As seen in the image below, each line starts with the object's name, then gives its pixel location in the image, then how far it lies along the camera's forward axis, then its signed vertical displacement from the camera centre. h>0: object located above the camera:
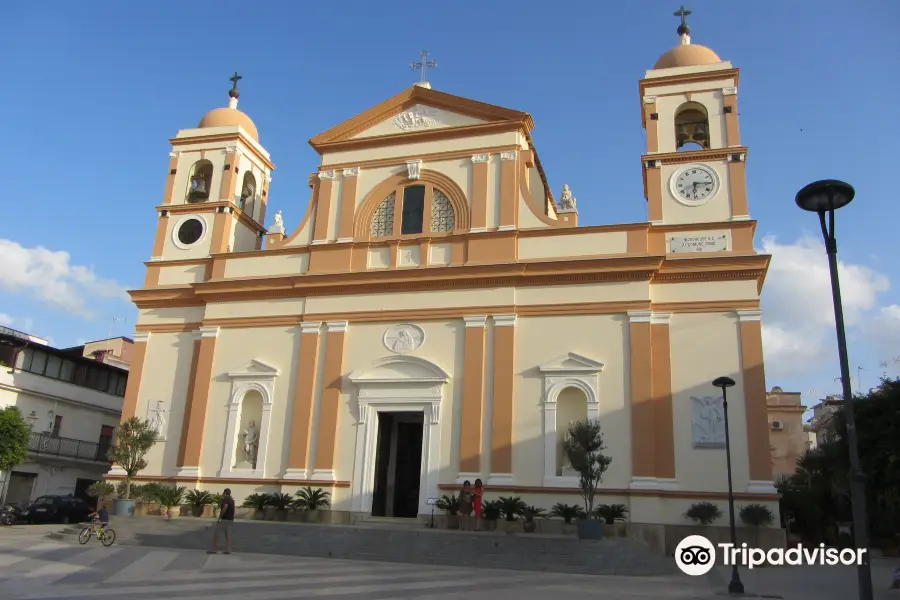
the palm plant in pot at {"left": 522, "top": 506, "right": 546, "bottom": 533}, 19.11 +0.03
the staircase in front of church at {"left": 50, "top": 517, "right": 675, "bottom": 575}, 15.95 -0.65
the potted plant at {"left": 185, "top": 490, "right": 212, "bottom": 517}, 21.98 +0.15
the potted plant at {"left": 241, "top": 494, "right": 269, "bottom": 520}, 21.48 +0.16
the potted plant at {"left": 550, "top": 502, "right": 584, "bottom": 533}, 19.22 +0.26
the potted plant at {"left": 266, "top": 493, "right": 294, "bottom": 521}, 21.30 +0.16
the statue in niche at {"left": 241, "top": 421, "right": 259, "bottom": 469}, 23.30 +1.98
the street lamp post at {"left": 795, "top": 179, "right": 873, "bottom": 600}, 7.69 +2.29
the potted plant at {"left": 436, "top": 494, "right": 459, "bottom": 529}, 20.00 +0.22
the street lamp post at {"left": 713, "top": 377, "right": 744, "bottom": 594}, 12.80 -0.88
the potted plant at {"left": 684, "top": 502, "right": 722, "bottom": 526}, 18.88 +0.39
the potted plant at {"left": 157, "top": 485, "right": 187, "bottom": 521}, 21.89 +0.17
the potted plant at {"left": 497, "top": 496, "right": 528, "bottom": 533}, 19.50 +0.26
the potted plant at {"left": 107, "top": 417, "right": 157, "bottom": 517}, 21.62 +1.57
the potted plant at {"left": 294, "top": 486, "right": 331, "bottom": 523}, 21.28 +0.22
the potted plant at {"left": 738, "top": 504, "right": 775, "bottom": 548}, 18.47 +0.36
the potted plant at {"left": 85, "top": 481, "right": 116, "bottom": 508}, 22.78 +0.34
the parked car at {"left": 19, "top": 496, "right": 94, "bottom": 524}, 25.83 -0.36
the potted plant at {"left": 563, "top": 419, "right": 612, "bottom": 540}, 17.66 +1.52
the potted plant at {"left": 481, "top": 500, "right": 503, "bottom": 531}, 19.56 +0.16
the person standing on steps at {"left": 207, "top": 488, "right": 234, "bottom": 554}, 16.73 -0.25
